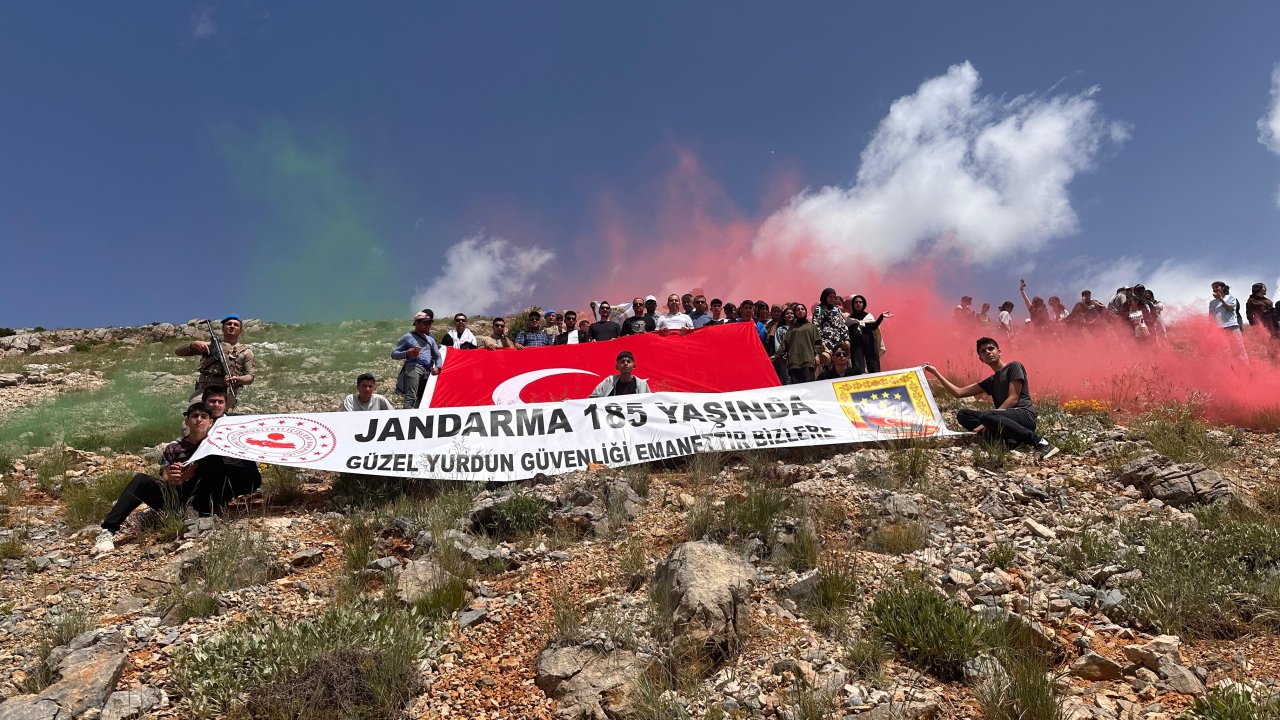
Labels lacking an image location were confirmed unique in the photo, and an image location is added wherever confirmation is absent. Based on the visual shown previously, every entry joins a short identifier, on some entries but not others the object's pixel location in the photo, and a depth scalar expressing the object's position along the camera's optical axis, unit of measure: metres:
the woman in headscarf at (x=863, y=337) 10.89
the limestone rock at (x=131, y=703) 3.46
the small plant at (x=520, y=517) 5.98
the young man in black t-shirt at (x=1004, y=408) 7.84
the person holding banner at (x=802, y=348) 10.35
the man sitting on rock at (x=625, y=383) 8.80
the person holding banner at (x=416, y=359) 9.83
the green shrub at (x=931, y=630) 3.71
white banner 7.14
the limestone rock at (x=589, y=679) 3.52
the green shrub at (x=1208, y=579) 4.02
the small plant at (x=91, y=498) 6.94
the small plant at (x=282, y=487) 7.23
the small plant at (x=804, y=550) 4.95
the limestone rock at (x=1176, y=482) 6.04
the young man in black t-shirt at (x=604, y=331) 11.73
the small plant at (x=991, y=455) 7.33
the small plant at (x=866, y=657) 3.66
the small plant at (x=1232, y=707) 3.00
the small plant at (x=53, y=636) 3.69
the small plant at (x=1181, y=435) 7.68
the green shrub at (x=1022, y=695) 3.24
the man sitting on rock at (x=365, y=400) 8.05
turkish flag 10.19
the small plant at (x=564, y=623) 4.01
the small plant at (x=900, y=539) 5.23
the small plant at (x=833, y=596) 4.11
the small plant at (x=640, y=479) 6.88
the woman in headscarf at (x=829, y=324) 10.93
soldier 8.15
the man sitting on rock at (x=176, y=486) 6.43
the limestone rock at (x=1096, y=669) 3.59
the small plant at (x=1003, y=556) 4.89
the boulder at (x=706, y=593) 3.92
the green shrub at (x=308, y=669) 3.48
